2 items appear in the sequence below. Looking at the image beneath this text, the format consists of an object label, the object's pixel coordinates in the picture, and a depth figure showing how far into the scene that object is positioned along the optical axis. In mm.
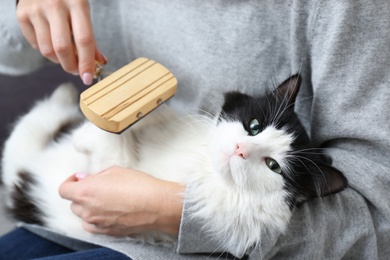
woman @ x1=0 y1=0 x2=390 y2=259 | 993
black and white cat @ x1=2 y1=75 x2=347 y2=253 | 978
